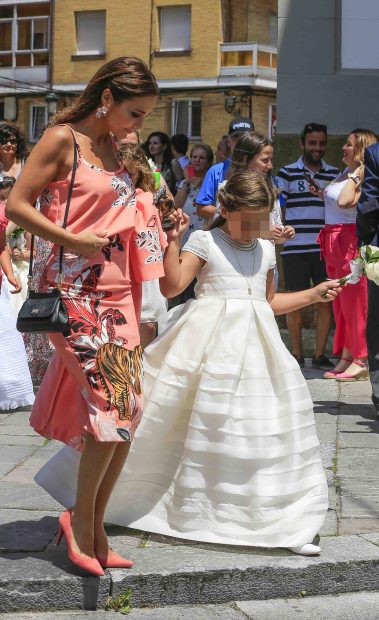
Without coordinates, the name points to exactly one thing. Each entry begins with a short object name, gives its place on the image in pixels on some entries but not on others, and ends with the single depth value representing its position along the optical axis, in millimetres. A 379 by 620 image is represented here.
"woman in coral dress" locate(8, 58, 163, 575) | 3998
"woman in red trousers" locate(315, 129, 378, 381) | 9570
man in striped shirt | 10125
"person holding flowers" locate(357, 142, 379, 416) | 7676
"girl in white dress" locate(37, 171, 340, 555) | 4605
